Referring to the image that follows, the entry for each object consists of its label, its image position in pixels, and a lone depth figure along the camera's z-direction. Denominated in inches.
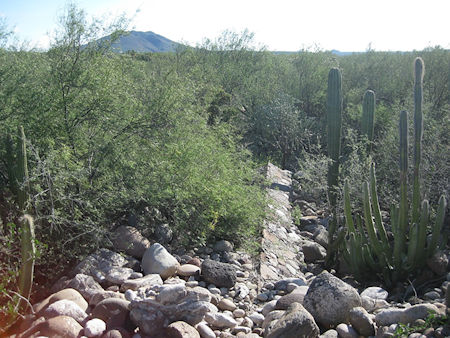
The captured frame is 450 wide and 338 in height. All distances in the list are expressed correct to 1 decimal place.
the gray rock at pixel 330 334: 149.9
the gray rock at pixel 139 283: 169.4
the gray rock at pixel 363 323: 153.1
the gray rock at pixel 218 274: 188.1
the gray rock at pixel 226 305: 173.0
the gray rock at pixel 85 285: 163.8
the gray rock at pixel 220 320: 156.7
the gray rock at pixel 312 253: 271.6
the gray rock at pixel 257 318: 168.4
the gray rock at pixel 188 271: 190.7
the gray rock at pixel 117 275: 174.4
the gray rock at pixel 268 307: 175.6
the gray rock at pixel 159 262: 183.5
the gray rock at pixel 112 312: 145.3
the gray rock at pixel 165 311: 141.6
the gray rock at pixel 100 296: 157.8
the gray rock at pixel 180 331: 136.4
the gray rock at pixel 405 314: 151.1
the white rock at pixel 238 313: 170.4
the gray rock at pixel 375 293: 199.0
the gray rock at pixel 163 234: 212.1
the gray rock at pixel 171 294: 147.6
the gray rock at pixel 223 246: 224.2
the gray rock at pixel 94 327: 138.5
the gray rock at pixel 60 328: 136.5
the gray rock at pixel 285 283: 203.0
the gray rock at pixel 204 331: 146.3
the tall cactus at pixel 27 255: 151.4
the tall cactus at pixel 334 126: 336.5
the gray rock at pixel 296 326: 141.4
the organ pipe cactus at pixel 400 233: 226.1
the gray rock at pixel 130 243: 197.6
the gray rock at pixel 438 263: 224.8
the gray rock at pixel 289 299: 173.0
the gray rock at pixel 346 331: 152.3
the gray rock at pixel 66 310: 146.9
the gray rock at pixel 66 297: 156.6
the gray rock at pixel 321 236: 297.8
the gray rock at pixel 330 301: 160.4
